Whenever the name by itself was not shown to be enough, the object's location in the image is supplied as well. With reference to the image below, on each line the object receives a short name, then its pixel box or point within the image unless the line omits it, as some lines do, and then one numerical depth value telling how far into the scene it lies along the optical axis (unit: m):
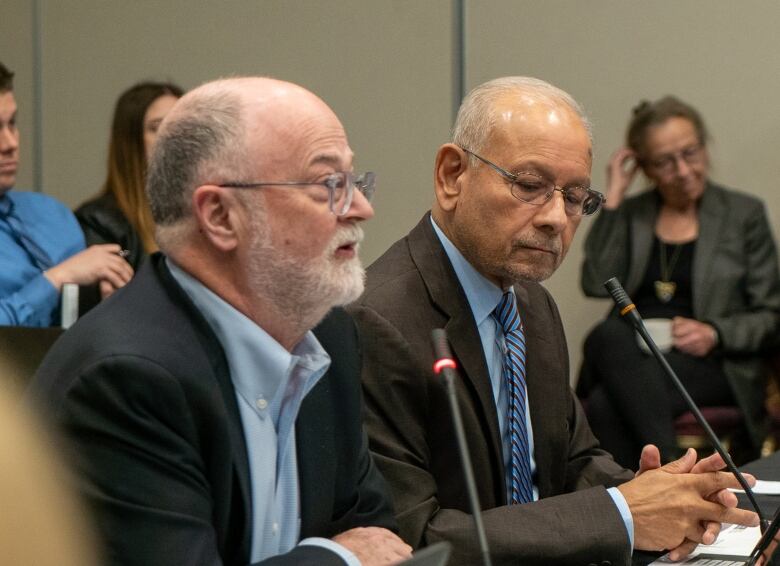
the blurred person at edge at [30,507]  2.61
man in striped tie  3.93
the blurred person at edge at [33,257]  4.97
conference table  3.95
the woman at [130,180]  5.33
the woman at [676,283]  5.42
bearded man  3.66
